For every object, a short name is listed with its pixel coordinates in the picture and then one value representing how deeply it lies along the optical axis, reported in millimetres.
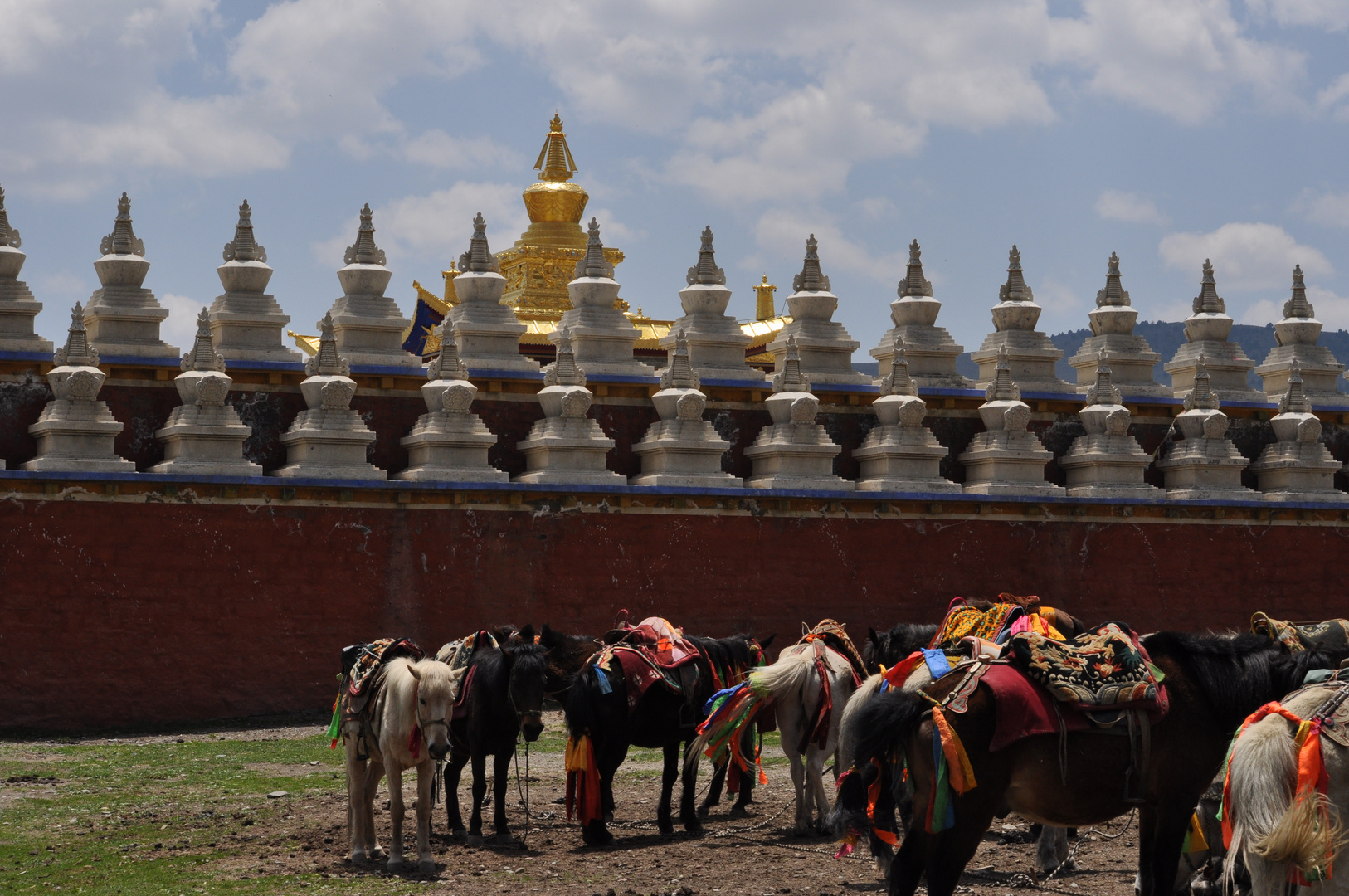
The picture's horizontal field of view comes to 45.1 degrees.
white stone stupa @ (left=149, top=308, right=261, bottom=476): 21875
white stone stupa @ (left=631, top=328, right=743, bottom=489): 24078
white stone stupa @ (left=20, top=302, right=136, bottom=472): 21406
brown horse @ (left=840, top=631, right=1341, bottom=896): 10078
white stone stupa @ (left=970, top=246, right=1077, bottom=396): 27609
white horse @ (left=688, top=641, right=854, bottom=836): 14812
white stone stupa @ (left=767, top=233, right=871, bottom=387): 26312
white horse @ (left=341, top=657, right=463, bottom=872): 12914
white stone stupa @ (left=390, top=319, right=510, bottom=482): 23016
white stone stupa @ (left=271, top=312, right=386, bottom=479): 22422
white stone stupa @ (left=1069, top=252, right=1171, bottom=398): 28062
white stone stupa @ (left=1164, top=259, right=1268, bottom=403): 28891
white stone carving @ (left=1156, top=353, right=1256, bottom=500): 26672
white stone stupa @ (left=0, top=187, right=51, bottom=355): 22547
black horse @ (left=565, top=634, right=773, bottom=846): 14586
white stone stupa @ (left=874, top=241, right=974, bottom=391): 27016
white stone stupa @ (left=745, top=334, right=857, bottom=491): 24547
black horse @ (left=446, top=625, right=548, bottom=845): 14234
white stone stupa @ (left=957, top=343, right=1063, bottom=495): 25672
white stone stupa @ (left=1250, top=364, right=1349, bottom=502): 27266
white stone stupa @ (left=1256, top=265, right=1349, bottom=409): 29250
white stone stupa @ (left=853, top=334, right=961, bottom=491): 25078
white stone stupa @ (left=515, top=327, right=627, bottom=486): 23500
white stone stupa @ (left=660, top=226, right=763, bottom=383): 25875
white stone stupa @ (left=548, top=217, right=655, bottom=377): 25219
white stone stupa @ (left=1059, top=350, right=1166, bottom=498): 26156
